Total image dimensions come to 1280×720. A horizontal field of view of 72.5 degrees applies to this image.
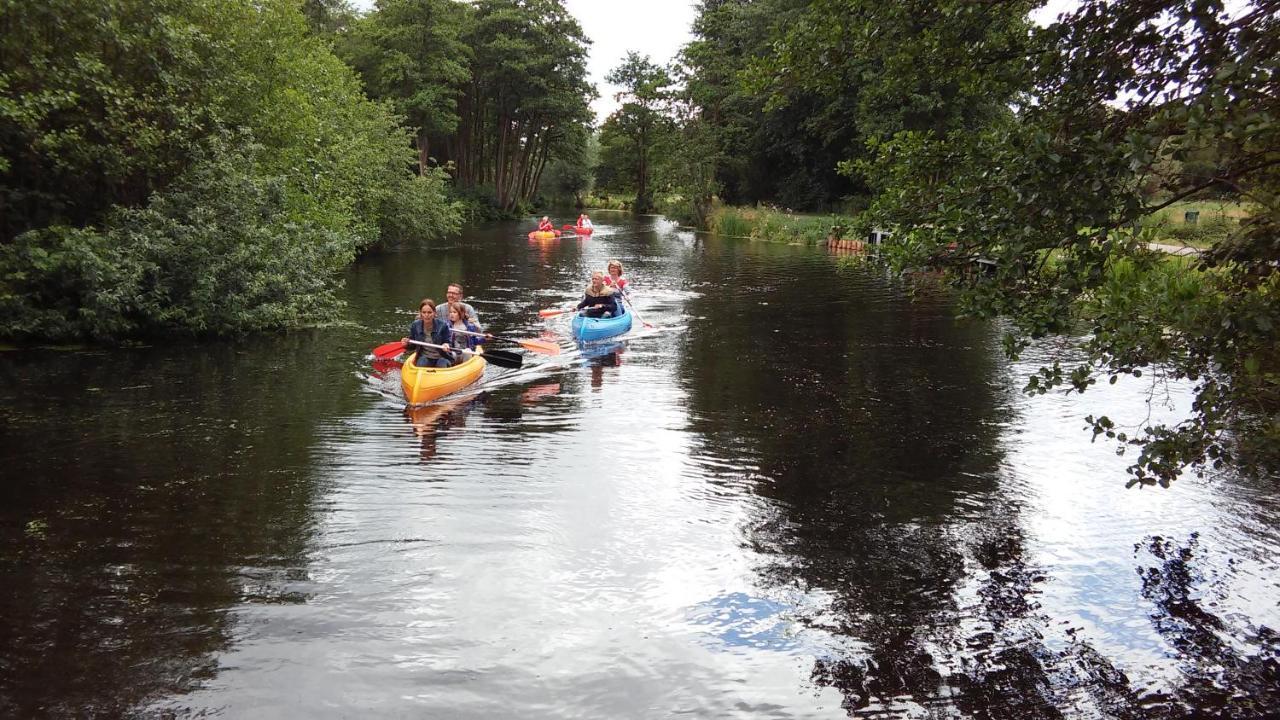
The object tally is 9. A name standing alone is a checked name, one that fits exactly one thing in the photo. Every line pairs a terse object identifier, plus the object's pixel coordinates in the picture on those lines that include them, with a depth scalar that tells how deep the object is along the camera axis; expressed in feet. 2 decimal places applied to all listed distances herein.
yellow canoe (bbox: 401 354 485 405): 35.12
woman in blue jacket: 38.11
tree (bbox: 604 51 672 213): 217.77
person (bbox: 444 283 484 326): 43.21
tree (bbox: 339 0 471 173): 146.82
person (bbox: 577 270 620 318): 52.70
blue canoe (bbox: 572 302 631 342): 50.75
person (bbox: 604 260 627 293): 58.03
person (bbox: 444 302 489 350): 42.57
